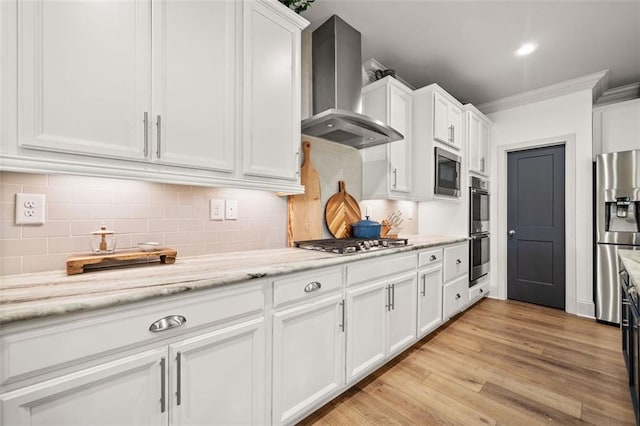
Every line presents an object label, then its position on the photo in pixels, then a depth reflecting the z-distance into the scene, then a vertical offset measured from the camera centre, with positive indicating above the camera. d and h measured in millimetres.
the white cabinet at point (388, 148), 2666 +640
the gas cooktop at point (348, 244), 1828 -217
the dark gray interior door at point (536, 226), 3486 -157
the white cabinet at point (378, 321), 1738 -734
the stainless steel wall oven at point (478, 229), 3330 -189
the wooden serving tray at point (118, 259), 1114 -192
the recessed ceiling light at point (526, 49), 2631 +1556
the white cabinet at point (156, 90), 1004 +543
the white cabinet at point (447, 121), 2895 +998
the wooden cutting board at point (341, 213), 2477 +8
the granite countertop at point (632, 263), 1289 -292
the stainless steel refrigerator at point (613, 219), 2826 -51
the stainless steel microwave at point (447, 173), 2924 +440
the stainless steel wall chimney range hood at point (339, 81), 2197 +1071
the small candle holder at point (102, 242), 1248 -126
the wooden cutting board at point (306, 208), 2162 +46
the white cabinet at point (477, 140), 3414 +941
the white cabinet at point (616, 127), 3217 +1011
